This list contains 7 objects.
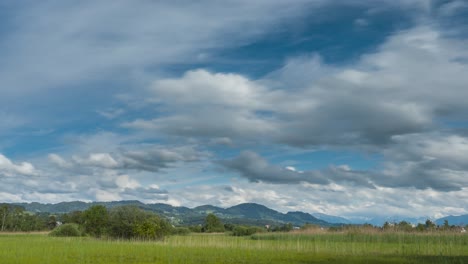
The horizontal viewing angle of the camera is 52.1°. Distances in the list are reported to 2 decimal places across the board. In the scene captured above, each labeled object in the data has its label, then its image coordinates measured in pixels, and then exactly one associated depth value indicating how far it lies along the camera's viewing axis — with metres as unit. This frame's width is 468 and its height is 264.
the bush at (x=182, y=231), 76.99
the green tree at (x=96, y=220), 56.09
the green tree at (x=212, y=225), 91.32
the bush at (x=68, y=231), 59.09
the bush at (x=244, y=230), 75.81
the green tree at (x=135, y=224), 51.69
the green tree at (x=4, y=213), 102.12
